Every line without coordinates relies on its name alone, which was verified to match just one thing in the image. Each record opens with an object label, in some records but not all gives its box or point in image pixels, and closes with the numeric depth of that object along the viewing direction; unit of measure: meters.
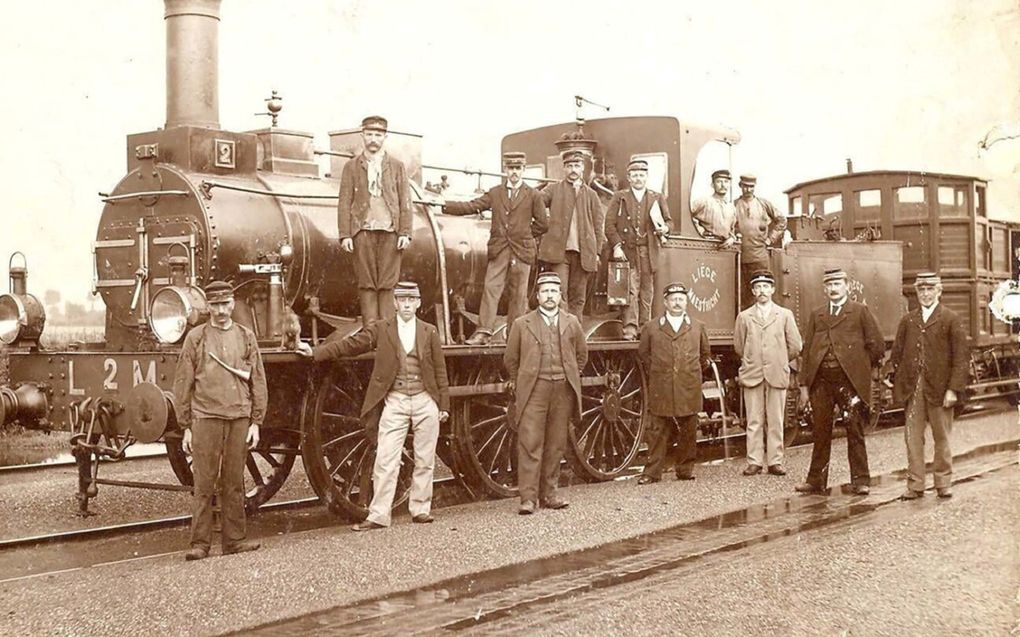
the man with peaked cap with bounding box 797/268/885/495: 8.73
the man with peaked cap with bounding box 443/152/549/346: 8.87
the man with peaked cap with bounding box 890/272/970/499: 8.32
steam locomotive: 7.15
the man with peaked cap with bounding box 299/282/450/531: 7.57
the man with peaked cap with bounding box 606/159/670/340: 9.82
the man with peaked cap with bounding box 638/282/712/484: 9.41
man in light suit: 9.88
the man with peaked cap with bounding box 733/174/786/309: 11.23
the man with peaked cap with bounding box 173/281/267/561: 6.54
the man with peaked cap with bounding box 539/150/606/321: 9.20
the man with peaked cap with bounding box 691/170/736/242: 10.78
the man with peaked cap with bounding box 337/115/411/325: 7.73
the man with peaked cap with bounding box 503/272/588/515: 8.17
